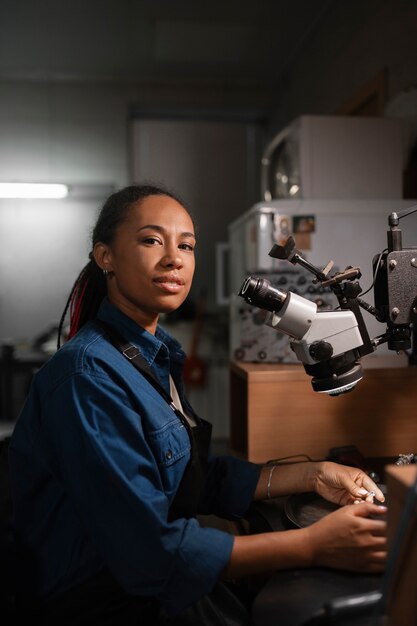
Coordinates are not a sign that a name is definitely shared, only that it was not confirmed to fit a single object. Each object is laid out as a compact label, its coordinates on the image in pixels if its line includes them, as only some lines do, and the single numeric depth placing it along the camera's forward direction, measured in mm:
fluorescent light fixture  3592
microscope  958
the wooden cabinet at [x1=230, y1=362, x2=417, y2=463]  1398
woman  805
